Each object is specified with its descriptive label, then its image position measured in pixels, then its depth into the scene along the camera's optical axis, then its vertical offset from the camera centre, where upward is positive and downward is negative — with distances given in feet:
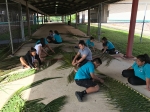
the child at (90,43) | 16.76 -1.61
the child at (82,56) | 10.72 -2.28
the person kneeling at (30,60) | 11.02 -2.79
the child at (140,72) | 7.90 -3.13
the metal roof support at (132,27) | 13.55 +0.69
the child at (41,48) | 12.42 -1.78
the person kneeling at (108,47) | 15.19 -2.02
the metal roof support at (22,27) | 22.71 +0.91
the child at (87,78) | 7.68 -3.32
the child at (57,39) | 20.55 -1.24
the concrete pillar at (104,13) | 69.88 +12.11
